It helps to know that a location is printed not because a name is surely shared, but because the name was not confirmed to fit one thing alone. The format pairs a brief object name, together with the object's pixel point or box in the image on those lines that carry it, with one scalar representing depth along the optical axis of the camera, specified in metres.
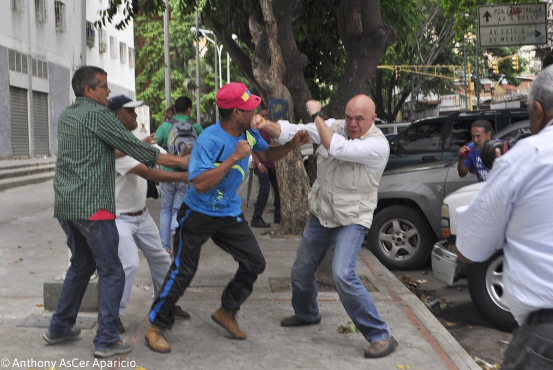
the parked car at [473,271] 5.91
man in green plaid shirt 4.59
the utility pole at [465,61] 42.26
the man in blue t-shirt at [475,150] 7.99
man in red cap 4.89
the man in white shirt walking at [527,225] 2.31
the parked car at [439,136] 10.55
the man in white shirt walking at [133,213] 5.02
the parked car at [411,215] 8.47
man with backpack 8.27
